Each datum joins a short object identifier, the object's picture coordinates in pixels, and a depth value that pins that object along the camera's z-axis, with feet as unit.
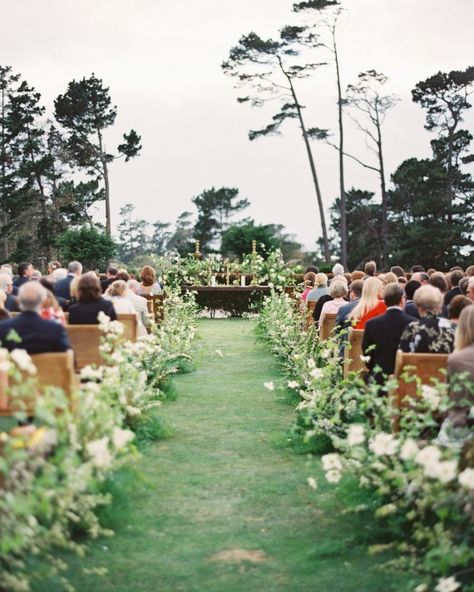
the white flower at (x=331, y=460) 17.39
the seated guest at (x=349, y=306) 32.60
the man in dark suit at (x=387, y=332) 25.18
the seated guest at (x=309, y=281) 51.78
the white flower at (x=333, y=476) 17.47
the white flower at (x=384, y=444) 16.25
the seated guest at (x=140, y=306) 39.07
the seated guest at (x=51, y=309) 26.99
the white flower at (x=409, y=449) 15.02
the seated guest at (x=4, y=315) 26.25
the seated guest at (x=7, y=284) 39.66
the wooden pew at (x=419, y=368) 21.42
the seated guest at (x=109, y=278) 48.32
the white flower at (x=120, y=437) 16.89
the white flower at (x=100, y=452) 15.85
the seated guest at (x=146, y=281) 47.87
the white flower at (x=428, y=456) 14.49
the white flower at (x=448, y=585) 13.75
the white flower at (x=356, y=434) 16.07
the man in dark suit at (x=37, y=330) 20.70
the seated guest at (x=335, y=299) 37.04
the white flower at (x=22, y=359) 15.61
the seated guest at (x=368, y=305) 29.94
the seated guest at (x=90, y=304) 28.94
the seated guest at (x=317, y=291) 47.03
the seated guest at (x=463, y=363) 18.99
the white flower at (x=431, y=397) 17.63
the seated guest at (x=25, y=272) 45.27
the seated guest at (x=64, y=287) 43.32
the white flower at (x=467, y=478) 14.05
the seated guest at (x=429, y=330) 23.11
